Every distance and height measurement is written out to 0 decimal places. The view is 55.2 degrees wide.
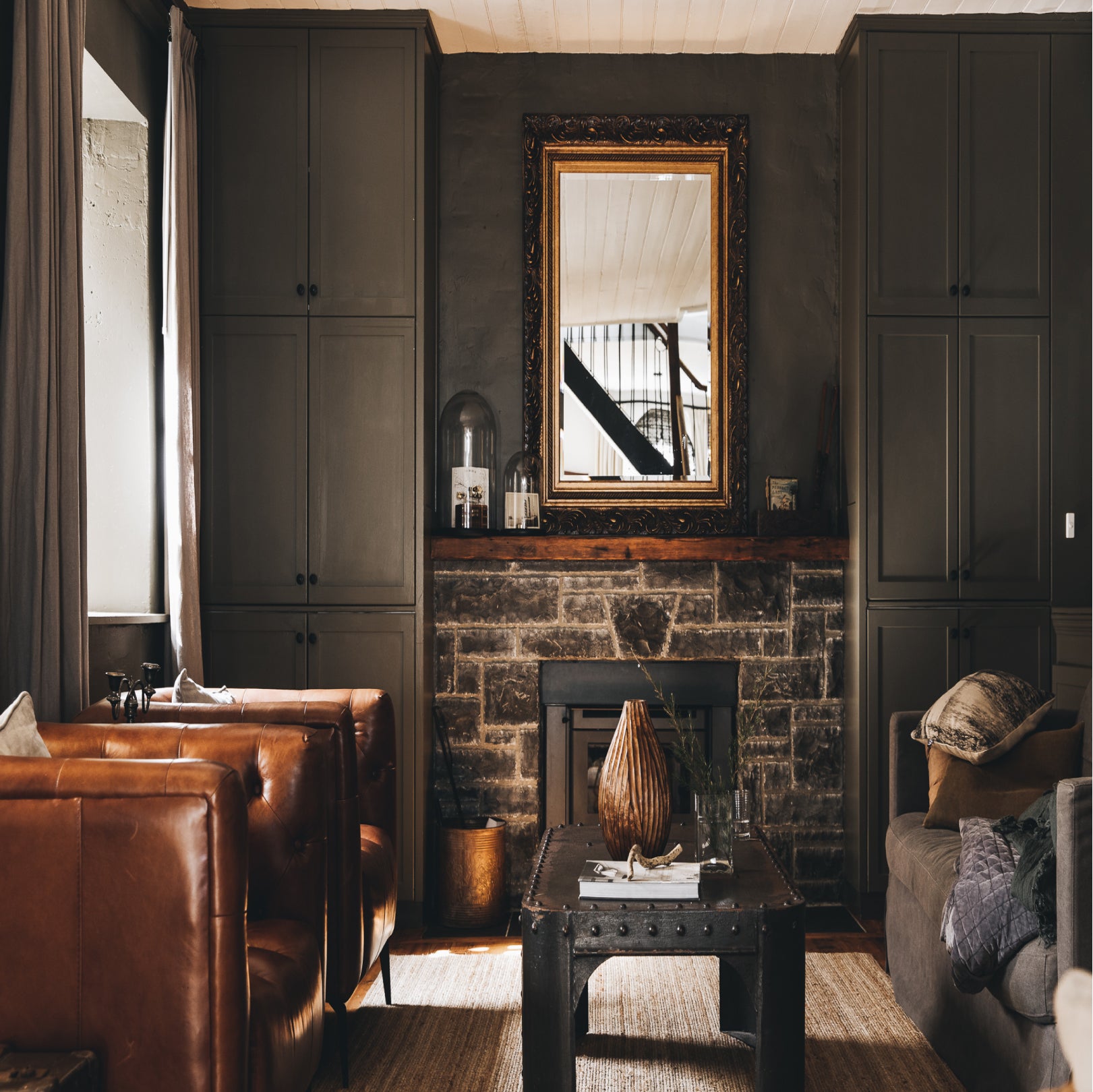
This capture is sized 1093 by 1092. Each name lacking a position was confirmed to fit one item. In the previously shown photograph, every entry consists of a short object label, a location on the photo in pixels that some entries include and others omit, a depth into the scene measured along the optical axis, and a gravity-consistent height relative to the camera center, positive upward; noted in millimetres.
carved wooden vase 2287 -549
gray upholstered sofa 1775 -879
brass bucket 3545 -1152
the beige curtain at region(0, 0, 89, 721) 2363 +360
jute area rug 2375 -1238
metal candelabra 2379 -354
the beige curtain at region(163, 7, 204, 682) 3346 +470
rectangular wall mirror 3920 +823
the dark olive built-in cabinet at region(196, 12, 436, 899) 3631 +674
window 3254 +552
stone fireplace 3793 -366
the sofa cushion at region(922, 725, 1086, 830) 2580 -597
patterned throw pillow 2642 -461
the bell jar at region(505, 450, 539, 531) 3865 +175
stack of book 2045 -683
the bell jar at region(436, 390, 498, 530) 3820 +287
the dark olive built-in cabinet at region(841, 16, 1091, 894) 3652 +695
